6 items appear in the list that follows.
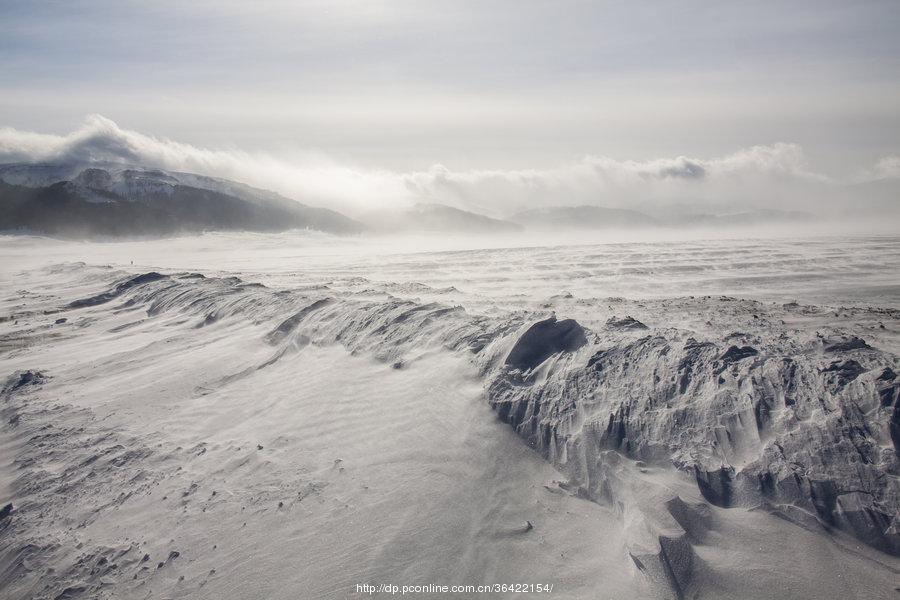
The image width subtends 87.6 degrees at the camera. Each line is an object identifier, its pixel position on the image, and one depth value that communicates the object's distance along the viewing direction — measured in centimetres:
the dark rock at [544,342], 679
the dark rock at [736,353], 573
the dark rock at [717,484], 430
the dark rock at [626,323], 798
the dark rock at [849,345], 579
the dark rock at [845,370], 501
